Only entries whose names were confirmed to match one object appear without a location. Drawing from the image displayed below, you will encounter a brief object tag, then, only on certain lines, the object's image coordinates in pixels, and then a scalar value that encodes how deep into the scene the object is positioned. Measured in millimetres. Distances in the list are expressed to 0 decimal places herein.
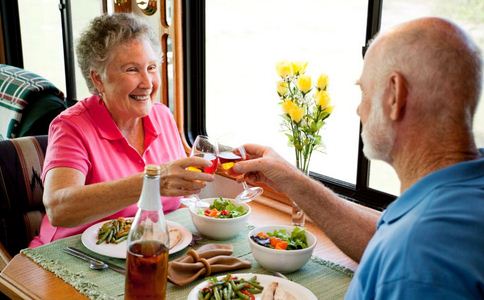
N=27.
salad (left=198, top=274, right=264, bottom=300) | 1399
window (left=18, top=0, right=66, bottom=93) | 4148
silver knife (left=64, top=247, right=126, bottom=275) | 1589
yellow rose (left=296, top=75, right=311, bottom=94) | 1951
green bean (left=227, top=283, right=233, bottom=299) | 1403
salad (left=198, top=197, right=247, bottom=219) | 1825
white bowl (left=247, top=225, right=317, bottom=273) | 1561
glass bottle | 1316
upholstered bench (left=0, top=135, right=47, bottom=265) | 2188
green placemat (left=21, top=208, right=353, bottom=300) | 1483
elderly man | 921
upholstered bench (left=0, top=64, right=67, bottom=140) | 3139
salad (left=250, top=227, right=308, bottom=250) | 1612
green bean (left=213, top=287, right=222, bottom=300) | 1381
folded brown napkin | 1528
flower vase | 1991
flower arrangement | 1921
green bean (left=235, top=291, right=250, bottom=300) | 1408
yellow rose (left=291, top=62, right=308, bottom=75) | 1993
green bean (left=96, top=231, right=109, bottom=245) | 1722
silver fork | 1556
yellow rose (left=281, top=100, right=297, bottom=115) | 1941
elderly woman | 1787
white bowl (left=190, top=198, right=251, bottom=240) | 1771
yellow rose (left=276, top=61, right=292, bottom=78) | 2000
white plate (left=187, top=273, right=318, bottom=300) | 1417
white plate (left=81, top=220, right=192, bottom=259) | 1651
